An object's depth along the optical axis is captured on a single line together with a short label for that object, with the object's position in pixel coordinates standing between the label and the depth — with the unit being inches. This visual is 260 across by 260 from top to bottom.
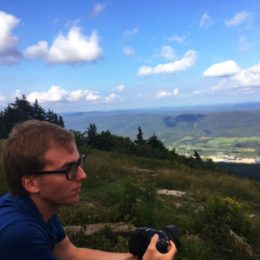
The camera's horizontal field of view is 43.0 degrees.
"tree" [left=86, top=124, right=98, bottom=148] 944.8
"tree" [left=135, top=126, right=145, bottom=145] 1159.8
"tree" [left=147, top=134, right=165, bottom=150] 1102.6
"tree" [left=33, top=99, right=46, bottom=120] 1230.2
